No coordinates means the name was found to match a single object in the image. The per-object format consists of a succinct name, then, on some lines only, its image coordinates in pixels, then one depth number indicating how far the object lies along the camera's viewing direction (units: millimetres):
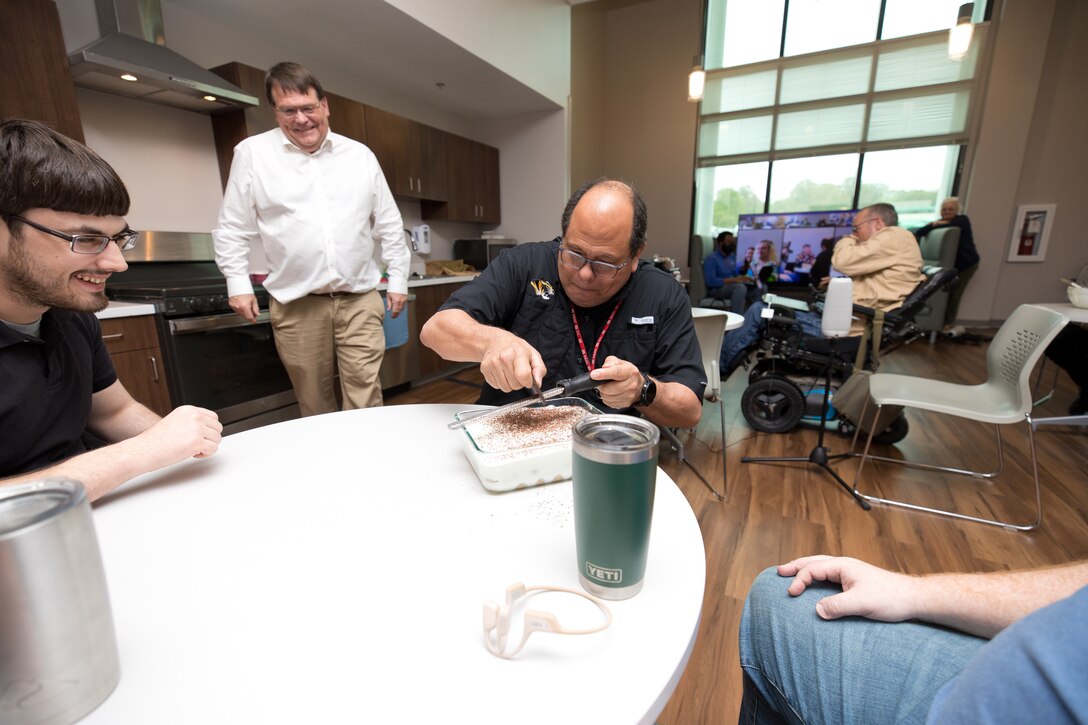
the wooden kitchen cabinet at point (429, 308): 3846
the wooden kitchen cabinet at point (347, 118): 3324
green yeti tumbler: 461
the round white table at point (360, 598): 416
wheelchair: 2974
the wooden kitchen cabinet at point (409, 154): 3729
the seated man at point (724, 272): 6160
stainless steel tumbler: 314
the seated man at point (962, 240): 5828
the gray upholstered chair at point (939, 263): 5723
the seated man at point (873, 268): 3178
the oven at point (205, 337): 2307
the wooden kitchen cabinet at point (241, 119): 2795
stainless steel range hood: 2152
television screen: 6328
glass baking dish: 727
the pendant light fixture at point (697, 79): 4418
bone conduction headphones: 443
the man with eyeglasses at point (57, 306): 769
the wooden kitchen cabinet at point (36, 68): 1874
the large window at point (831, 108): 6344
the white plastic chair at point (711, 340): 2281
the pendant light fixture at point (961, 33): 3637
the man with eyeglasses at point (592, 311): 1159
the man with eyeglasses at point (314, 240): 1975
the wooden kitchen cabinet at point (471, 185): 4621
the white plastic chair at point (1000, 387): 1914
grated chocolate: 777
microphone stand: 2463
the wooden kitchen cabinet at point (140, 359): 2104
